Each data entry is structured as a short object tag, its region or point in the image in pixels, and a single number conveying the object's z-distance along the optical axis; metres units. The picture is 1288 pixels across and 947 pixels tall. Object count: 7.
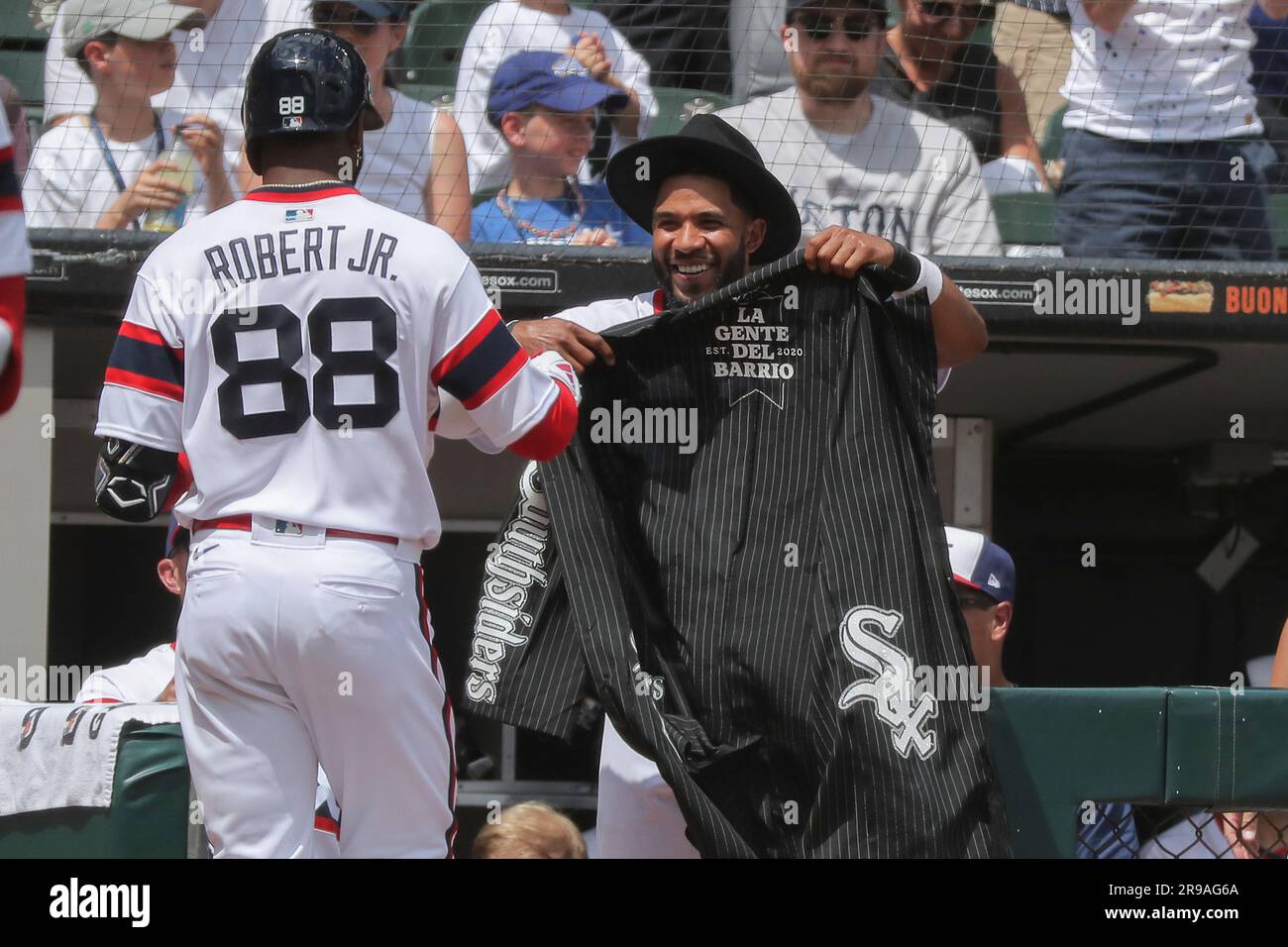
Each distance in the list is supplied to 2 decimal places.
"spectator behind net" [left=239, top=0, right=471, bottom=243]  10.53
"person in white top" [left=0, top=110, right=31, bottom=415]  4.25
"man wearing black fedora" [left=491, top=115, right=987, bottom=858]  6.44
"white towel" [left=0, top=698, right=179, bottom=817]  6.14
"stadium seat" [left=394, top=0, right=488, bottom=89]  12.59
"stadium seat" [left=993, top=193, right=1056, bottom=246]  11.08
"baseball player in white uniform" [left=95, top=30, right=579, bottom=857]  5.24
